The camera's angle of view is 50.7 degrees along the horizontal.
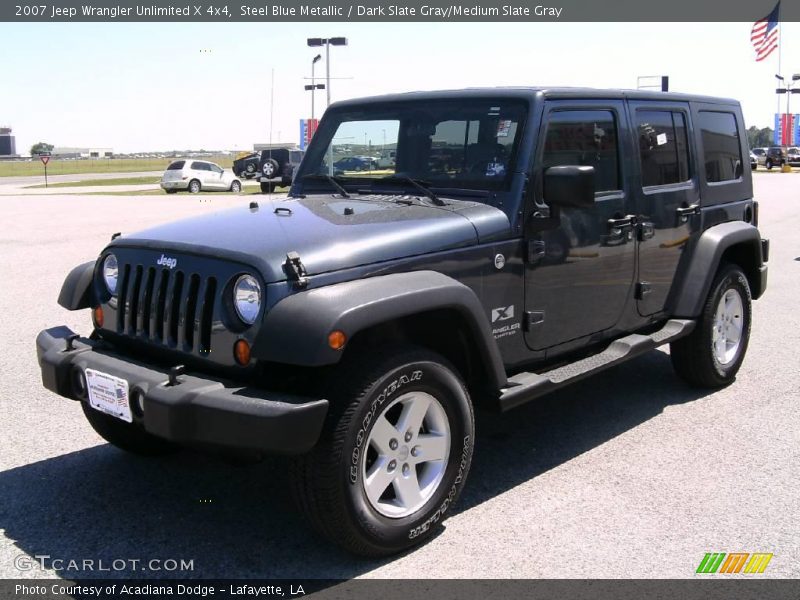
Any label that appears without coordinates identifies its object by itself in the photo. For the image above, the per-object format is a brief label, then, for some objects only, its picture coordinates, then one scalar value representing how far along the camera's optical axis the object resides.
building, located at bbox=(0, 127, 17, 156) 145.00
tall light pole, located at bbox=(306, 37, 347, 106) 40.78
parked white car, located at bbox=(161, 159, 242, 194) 32.94
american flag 31.61
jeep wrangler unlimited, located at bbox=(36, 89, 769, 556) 3.28
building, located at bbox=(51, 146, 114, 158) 167.85
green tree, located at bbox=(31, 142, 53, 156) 154.62
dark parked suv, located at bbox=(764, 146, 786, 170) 55.91
